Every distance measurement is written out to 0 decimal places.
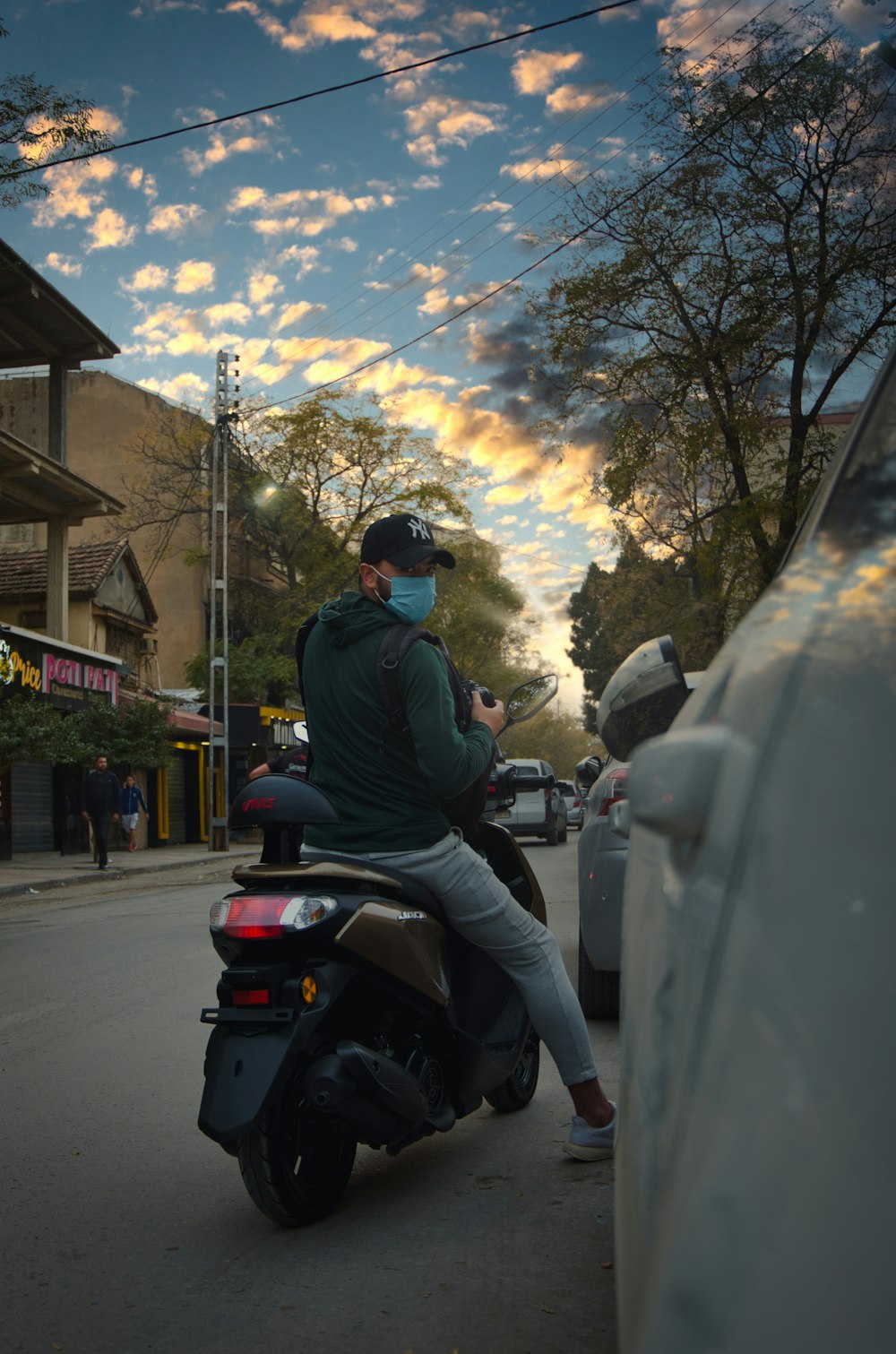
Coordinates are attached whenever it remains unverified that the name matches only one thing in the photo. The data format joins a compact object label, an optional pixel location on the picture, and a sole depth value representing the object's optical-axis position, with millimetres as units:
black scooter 3037
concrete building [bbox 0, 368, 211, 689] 43125
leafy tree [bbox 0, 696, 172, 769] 26500
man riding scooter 3305
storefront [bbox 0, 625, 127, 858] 25156
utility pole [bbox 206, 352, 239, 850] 28219
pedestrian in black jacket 20984
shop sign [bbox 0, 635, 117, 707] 24469
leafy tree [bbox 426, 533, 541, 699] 52241
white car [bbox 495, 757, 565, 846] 26203
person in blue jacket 26344
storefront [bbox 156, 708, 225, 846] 34344
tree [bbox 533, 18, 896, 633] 18141
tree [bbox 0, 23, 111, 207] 14742
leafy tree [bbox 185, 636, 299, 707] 41344
